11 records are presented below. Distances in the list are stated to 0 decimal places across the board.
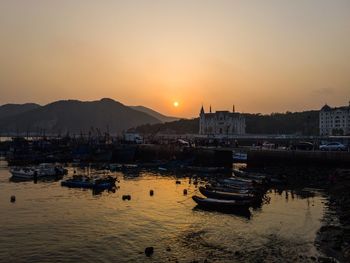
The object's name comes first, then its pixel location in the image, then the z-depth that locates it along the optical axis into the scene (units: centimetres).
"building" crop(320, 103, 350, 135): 19430
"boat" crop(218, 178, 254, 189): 4984
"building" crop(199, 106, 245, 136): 18338
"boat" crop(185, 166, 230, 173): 7457
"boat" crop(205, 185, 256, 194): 4506
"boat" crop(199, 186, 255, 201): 4178
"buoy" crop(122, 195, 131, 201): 4710
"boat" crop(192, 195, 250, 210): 3931
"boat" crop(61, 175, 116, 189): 5406
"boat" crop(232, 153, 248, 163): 8912
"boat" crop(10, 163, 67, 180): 6608
